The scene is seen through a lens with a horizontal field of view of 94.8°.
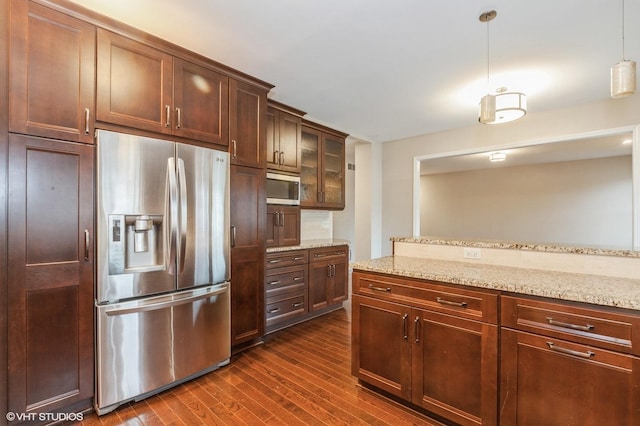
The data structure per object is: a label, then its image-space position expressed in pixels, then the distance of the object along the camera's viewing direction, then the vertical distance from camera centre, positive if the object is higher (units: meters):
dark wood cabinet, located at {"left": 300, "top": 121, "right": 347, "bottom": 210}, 3.99 +0.66
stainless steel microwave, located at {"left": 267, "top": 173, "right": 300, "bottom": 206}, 3.40 +0.30
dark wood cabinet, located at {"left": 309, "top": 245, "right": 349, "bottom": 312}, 3.65 -0.83
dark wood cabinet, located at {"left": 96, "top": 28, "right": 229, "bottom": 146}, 1.95 +0.91
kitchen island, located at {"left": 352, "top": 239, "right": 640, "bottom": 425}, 1.33 -0.68
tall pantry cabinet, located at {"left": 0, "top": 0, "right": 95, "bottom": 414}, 1.65 +0.03
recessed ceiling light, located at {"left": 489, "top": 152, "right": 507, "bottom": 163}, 4.64 +0.92
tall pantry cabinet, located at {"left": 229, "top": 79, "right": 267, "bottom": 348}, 2.67 +0.05
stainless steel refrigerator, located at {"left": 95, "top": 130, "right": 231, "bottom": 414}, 1.90 -0.37
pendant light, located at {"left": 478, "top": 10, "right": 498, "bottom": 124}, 2.36 +0.84
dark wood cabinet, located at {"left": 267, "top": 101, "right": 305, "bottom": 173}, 3.35 +0.91
